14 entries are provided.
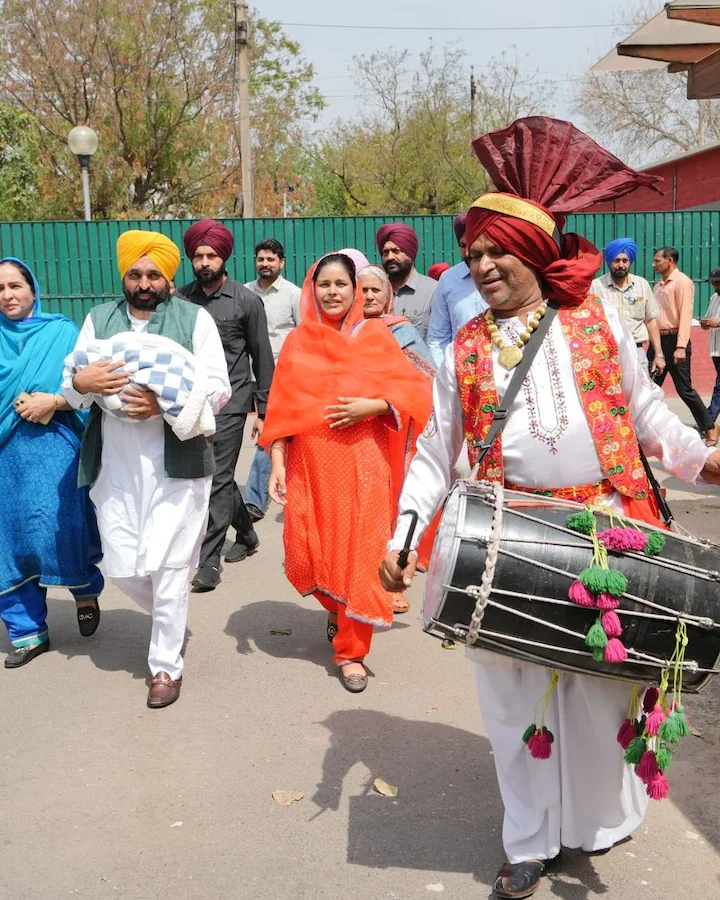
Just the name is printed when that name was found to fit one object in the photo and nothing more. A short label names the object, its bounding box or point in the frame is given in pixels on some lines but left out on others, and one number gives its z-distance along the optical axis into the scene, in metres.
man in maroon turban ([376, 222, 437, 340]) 7.72
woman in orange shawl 4.95
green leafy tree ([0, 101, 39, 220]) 25.86
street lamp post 17.95
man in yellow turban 4.73
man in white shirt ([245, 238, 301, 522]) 8.46
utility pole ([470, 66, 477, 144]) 34.44
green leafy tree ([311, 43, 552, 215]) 34.34
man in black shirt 6.65
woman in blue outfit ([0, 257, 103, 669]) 5.29
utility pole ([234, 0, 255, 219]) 23.14
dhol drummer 3.04
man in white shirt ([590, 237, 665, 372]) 10.35
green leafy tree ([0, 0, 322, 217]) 27.08
